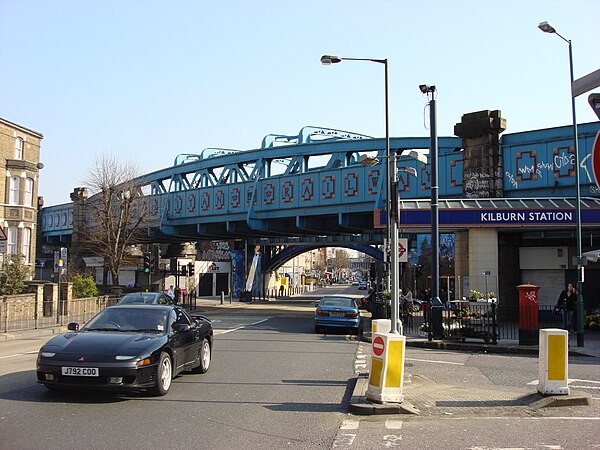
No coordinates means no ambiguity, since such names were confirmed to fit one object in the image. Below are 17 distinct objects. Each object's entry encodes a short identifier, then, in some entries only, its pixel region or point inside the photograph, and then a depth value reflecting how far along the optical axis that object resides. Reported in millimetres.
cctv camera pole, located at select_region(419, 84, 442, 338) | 19656
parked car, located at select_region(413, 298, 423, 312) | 34750
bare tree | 40000
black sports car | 8195
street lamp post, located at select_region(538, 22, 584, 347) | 16891
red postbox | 16844
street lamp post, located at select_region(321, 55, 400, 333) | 12664
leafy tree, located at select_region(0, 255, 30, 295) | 26203
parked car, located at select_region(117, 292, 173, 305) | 21938
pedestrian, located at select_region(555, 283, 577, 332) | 19203
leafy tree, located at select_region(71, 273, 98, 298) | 31239
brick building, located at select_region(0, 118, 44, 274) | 38059
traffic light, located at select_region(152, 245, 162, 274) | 36944
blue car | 22344
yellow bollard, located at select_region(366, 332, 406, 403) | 8430
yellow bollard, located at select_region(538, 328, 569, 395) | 9016
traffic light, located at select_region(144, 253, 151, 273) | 35406
